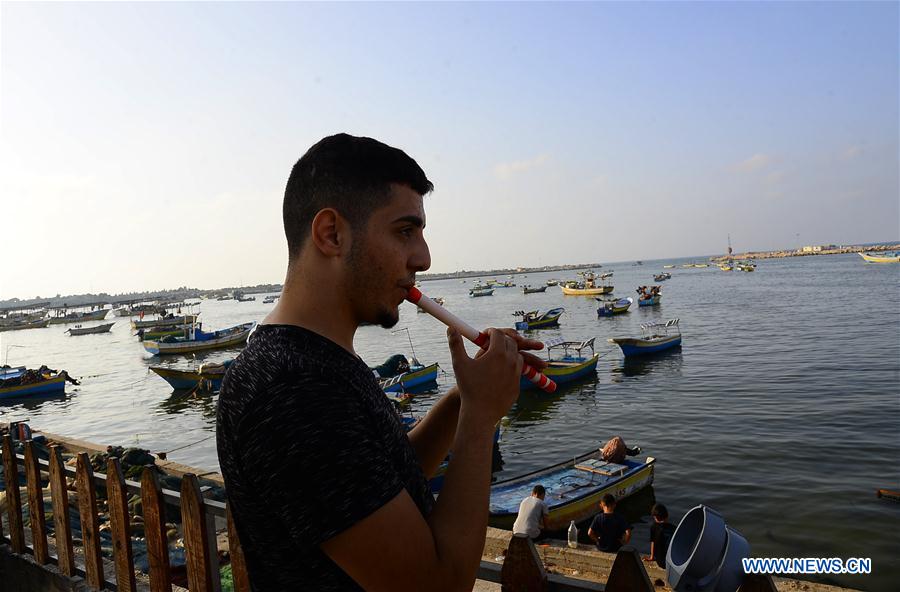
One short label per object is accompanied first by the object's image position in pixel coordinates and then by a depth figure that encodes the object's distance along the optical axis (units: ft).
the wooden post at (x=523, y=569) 6.72
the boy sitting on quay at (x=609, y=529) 34.94
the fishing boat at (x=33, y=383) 119.44
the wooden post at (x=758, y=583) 5.75
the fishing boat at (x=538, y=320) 181.47
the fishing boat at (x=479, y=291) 405.59
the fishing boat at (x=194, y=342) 182.70
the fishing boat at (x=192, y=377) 116.67
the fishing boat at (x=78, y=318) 396.57
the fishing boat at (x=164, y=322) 259.97
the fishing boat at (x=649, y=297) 230.48
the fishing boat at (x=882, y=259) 446.60
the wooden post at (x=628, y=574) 5.96
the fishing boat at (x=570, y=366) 95.09
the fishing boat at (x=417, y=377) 99.05
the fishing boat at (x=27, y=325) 389.19
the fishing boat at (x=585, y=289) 308.40
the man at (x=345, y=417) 4.11
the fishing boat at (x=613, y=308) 203.21
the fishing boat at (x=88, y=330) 300.20
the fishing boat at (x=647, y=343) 114.62
